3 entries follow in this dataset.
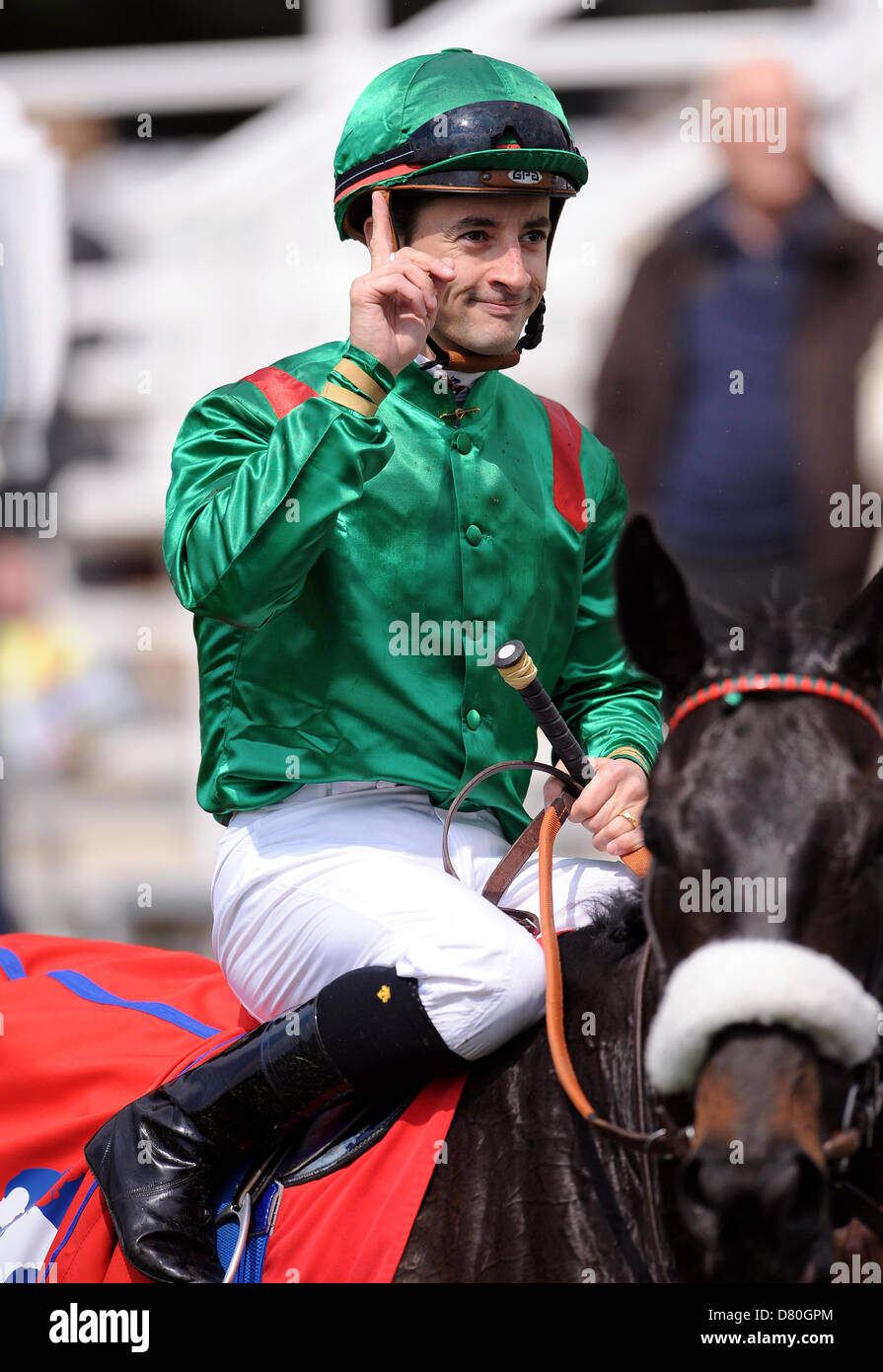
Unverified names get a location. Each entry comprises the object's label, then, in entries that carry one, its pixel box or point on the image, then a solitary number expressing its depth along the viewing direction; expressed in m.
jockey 4.50
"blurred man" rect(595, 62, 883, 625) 9.31
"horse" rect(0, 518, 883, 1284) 3.39
